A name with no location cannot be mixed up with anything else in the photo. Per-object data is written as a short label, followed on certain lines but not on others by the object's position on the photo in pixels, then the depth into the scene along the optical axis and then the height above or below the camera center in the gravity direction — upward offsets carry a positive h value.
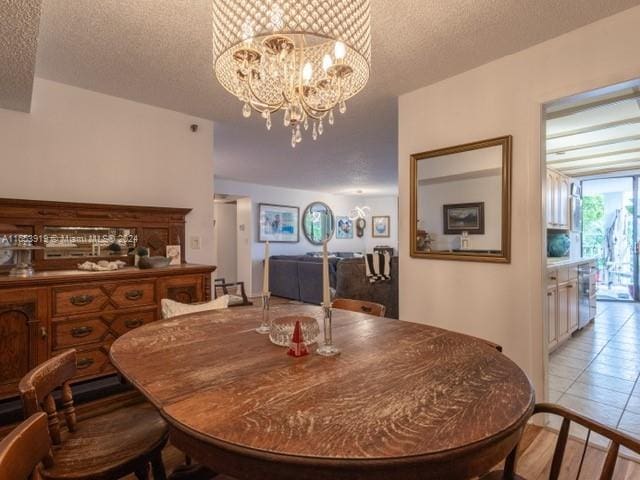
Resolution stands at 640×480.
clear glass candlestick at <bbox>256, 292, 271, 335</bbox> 1.53 -0.37
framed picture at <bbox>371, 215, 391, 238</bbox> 9.91 +0.50
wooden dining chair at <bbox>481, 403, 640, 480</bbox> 0.81 -0.50
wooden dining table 0.68 -0.41
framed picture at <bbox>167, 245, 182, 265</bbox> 3.11 -0.10
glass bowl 1.35 -0.35
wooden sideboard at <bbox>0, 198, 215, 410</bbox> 2.03 -0.28
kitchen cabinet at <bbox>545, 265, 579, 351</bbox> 3.33 -0.62
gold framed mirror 2.34 +0.31
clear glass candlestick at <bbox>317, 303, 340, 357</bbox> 1.24 -0.36
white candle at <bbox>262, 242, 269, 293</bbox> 1.50 -0.15
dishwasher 4.13 -0.63
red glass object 1.23 -0.37
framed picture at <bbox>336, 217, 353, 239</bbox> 9.45 +0.44
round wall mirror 8.46 +0.54
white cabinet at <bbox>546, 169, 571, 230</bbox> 4.01 +0.55
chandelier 1.31 +0.84
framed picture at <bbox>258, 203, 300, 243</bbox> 7.49 +0.46
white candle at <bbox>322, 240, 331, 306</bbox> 1.20 -0.13
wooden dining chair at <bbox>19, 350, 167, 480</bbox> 1.02 -0.68
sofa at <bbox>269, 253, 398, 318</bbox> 4.57 -0.61
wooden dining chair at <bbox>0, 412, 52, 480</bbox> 0.63 -0.41
